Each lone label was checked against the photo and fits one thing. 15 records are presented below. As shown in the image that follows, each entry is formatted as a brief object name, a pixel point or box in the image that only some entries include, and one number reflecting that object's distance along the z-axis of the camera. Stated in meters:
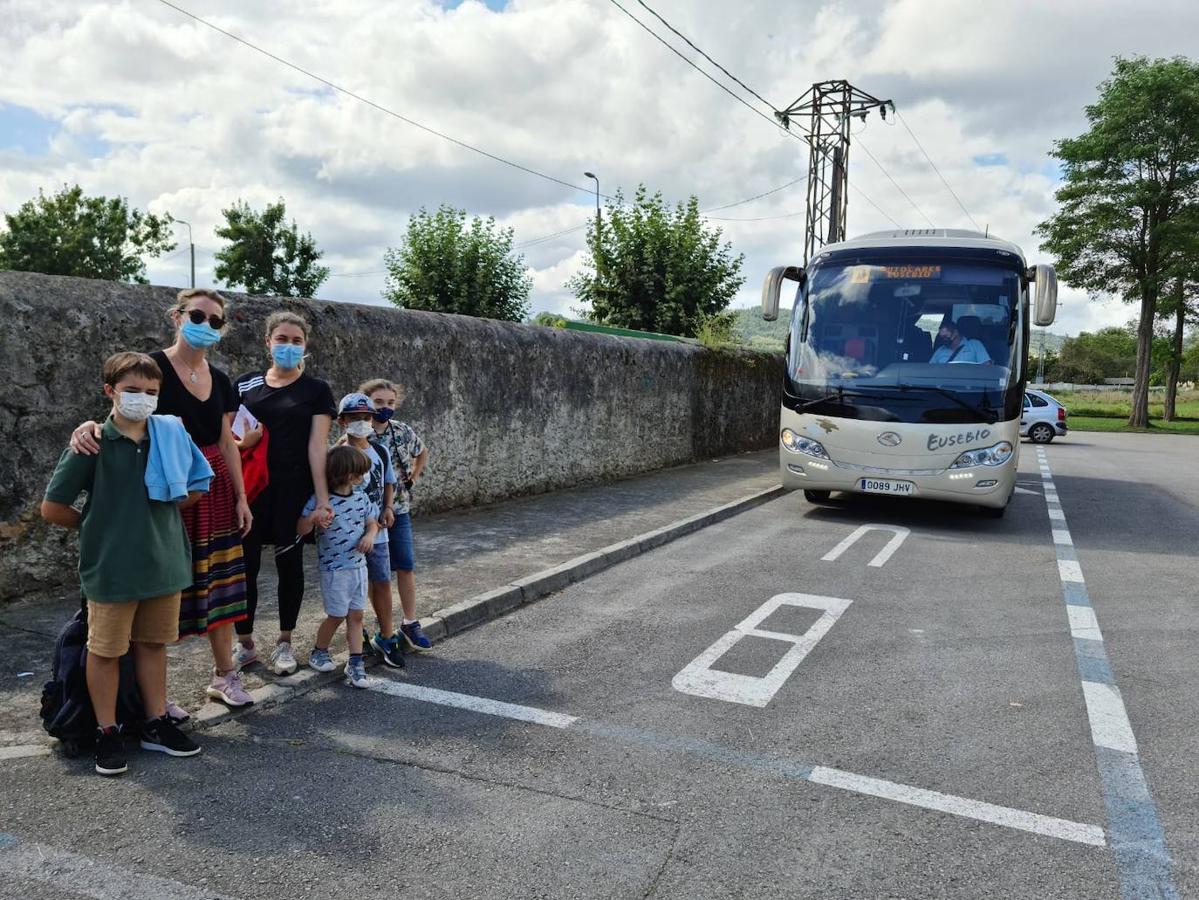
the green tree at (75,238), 40.12
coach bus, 9.04
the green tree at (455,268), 27.33
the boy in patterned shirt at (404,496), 4.79
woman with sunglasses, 3.79
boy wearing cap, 4.46
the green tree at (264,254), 42.50
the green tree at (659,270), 26.47
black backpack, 3.48
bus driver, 9.20
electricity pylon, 24.59
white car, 25.47
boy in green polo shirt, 3.35
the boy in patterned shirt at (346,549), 4.34
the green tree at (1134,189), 36.75
